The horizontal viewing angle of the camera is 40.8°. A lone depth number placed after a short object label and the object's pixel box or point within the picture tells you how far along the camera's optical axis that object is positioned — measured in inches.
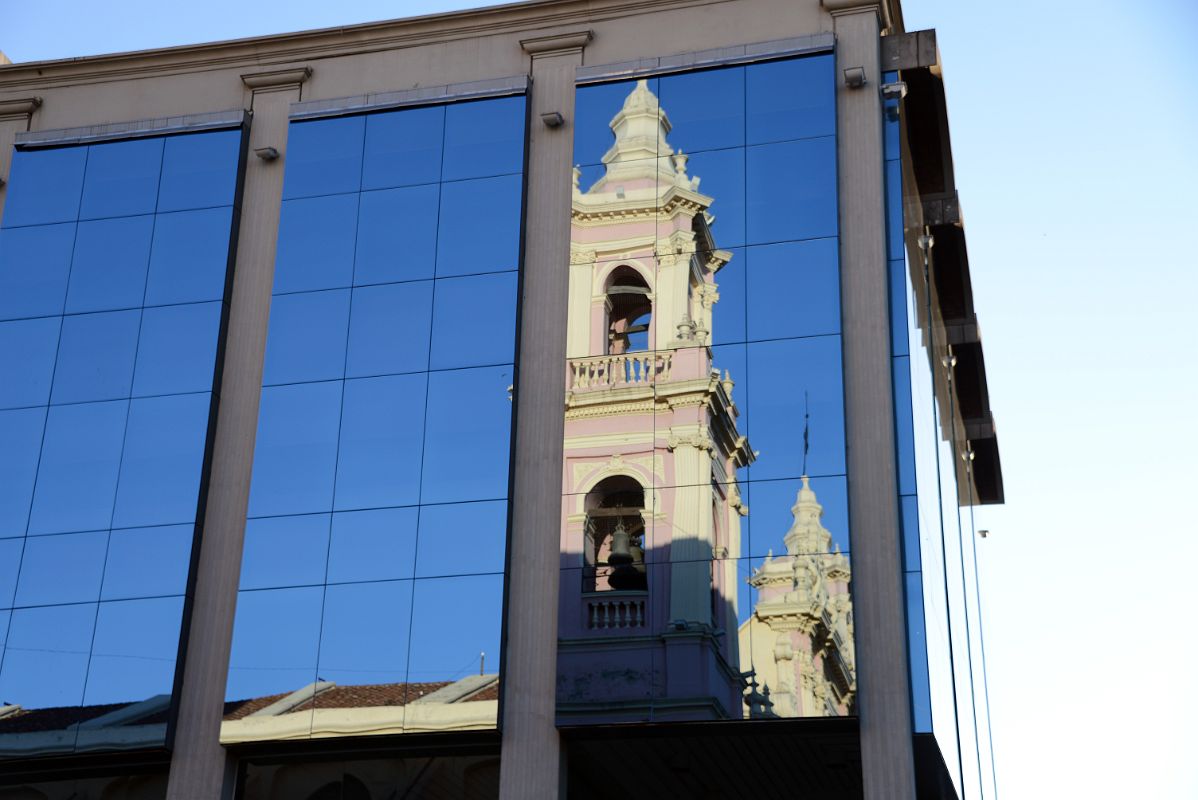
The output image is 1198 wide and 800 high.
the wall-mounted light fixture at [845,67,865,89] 1016.2
